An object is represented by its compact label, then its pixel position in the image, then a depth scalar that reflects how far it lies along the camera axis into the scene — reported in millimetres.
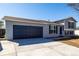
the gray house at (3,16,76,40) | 4680
